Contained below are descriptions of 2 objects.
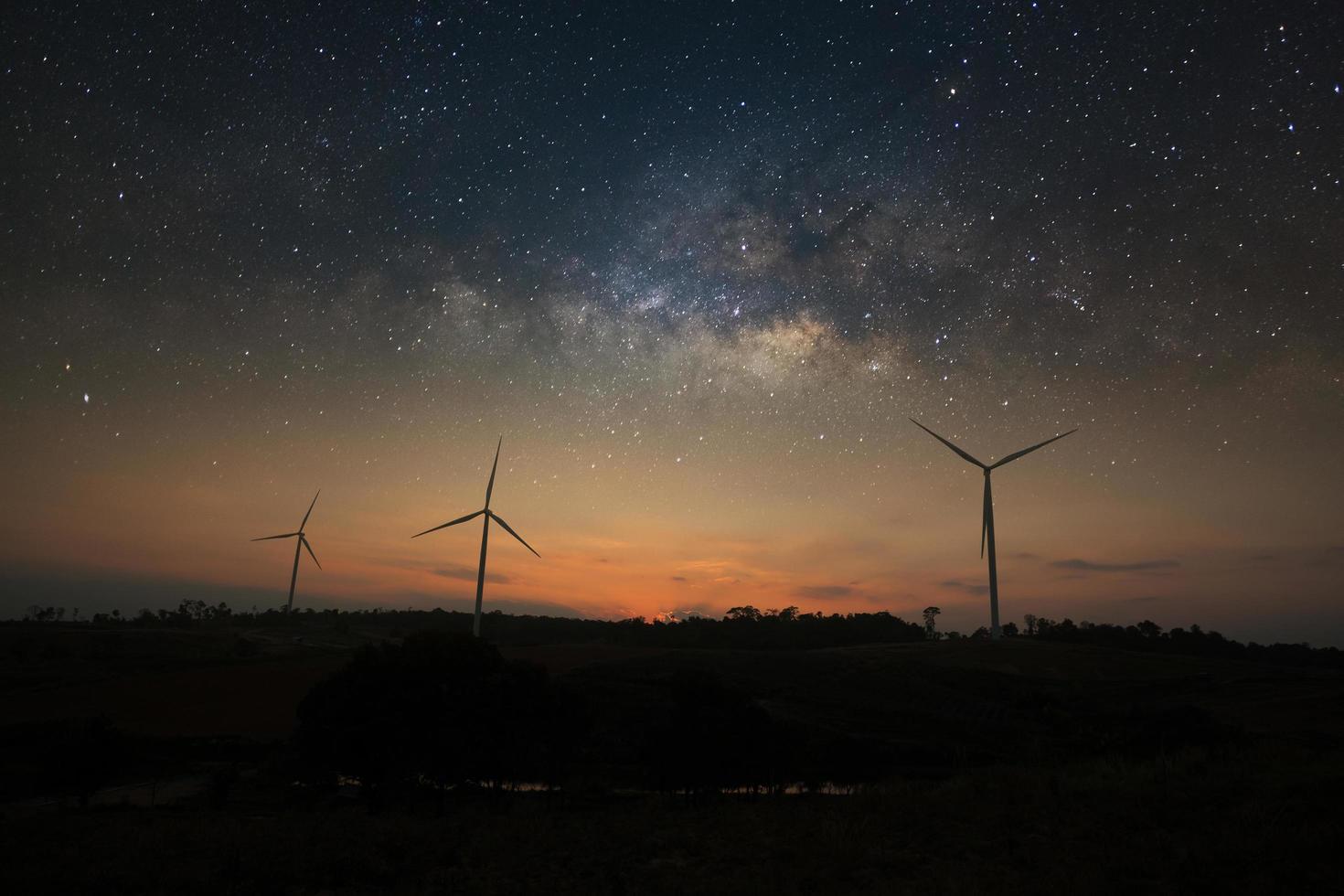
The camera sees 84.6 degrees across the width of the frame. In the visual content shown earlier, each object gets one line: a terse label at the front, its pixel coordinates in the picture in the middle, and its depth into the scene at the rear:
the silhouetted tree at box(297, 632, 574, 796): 33.47
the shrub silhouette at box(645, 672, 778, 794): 36.28
